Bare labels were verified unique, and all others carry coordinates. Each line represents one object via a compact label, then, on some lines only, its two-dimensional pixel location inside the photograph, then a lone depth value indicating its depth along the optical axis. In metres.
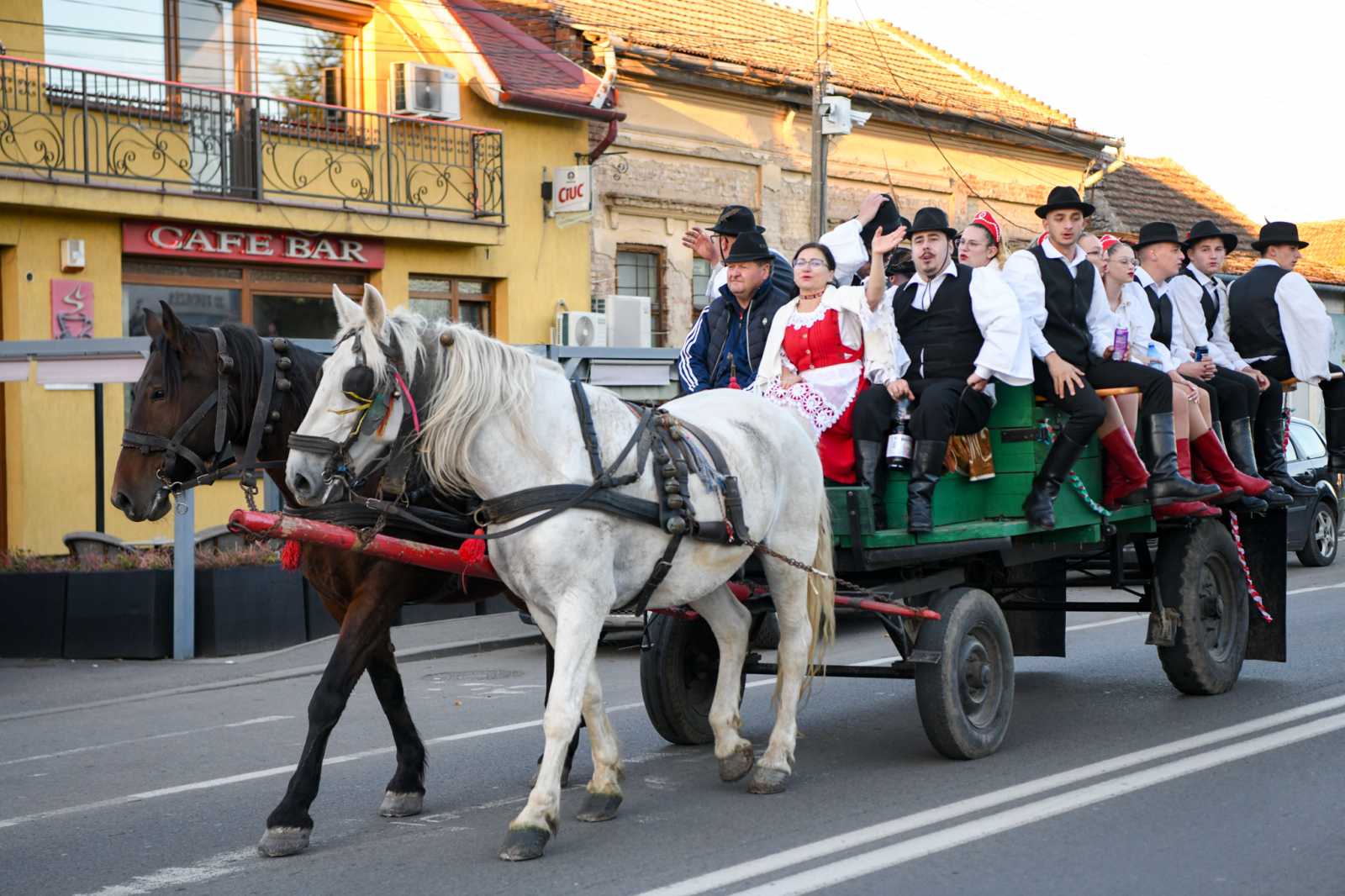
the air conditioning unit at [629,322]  20.28
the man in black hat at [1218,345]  9.18
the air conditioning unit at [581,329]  19.86
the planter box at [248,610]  12.34
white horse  5.50
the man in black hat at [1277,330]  9.65
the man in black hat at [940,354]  7.16
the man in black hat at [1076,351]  7.85
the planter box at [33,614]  12.35
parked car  16.47
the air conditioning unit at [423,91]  18.75
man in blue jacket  8.15
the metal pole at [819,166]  20.55
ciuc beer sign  19.77
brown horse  6.04
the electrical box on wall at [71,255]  15.94
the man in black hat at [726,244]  8.66
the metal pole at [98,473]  13.91
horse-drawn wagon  6.89
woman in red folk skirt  7.54
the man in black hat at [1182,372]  8.62
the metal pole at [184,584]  11.89
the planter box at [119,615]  12.25
